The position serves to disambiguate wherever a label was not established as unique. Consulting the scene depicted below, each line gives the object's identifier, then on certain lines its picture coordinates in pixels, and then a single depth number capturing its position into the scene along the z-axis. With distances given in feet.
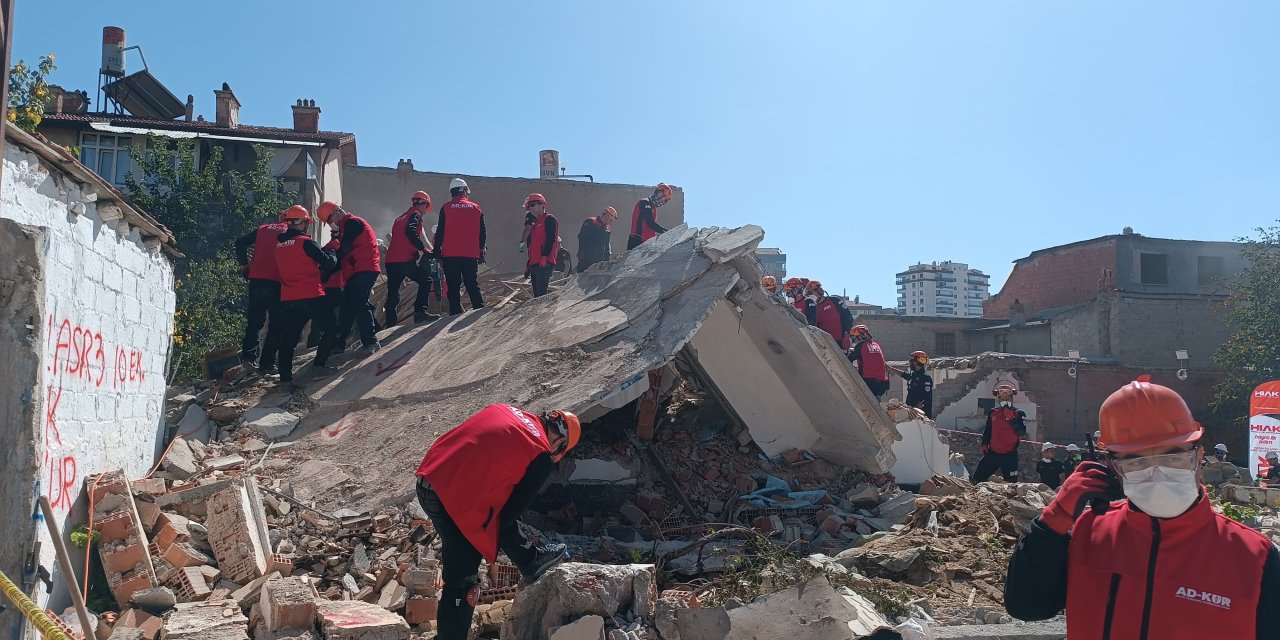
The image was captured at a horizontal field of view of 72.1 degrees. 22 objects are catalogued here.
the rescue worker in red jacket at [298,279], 26.50
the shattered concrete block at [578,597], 14.29
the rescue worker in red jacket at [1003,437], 31.30
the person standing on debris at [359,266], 28.17
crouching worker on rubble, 13.43
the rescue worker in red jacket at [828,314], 36.37
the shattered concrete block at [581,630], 13.82
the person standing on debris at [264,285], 28.14
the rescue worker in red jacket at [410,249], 31.73
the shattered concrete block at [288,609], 14.46
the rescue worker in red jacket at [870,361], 34.78
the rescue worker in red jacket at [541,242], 34.55
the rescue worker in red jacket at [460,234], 31.48
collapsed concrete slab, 22.75
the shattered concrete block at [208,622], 14.38
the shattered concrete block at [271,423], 24.22
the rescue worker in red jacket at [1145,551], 6.99
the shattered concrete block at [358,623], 14.01
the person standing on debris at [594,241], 42.27
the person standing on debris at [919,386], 36.58
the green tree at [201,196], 58.13
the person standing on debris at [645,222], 39.32
